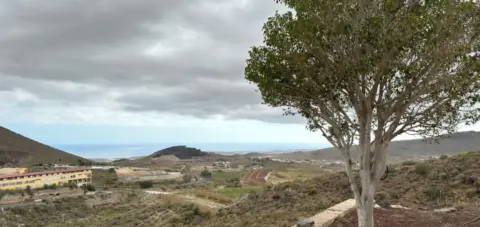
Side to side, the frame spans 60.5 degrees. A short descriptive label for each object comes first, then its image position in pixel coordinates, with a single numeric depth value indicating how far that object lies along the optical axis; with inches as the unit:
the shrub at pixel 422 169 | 911.0
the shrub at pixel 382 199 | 640.4
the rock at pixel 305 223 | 495.8
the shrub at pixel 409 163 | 1103.3
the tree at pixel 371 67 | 324.8
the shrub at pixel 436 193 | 722.2
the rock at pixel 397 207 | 611.6
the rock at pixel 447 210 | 577.5
